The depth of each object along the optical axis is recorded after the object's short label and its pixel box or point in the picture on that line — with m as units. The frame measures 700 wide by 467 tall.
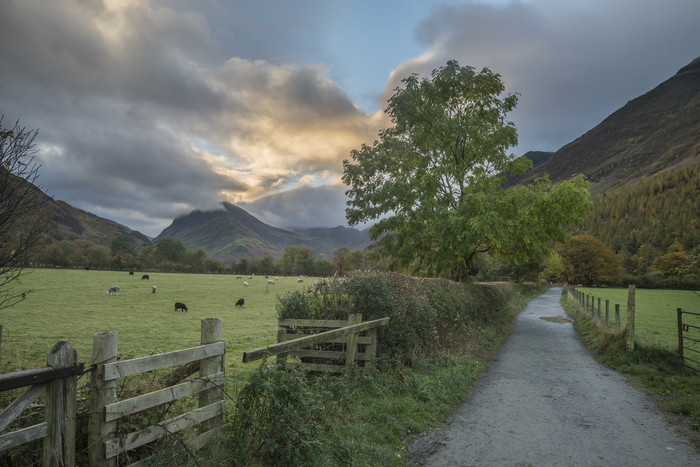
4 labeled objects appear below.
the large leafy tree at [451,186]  16.80
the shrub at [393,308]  8.15
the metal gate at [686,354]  9.68
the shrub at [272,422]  4.22
